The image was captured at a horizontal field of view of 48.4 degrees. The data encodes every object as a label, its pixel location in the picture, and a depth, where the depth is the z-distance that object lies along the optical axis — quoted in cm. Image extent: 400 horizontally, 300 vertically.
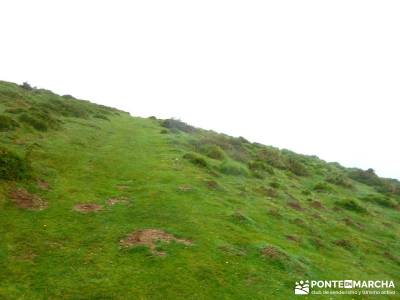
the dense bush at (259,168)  5134
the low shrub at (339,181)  6174
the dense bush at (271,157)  6184
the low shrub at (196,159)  4529
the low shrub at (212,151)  5258
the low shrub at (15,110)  4689
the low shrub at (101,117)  6745
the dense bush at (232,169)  4662
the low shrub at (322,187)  5412
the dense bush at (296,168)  6219
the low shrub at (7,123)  4006
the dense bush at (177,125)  7431
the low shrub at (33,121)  4450
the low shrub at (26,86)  7486
